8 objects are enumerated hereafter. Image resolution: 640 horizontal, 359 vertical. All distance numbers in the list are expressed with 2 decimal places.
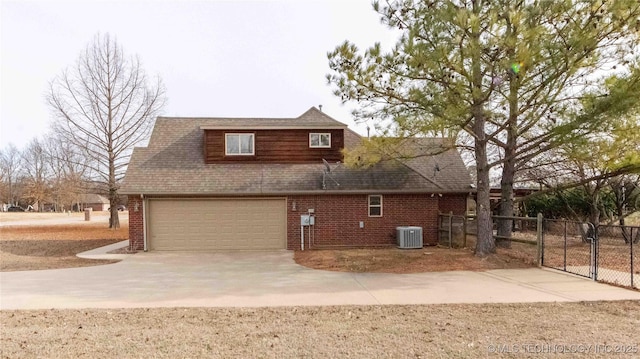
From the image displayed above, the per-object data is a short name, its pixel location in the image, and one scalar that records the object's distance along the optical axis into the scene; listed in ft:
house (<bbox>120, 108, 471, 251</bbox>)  49.03
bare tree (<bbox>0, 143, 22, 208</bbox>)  230.48
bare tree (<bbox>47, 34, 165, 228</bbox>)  80.79
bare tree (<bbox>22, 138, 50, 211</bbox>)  177.06
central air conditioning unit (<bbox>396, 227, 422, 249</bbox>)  48.88
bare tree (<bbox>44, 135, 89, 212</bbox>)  85.25
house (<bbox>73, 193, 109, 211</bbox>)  243.77
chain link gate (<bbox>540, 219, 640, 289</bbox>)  30.99
